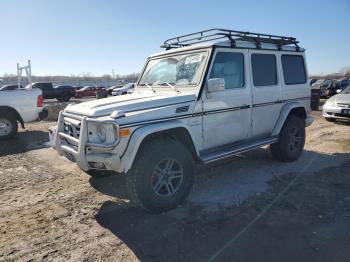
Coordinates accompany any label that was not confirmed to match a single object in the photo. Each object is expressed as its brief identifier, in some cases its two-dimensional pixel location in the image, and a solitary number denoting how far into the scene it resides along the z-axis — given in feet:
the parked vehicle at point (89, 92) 119.75
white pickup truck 32.22
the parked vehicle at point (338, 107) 35.17
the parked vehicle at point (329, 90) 81.69
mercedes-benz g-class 13.76
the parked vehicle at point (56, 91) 99.72
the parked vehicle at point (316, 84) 91.66
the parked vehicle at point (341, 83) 82.48
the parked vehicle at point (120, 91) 100.41
